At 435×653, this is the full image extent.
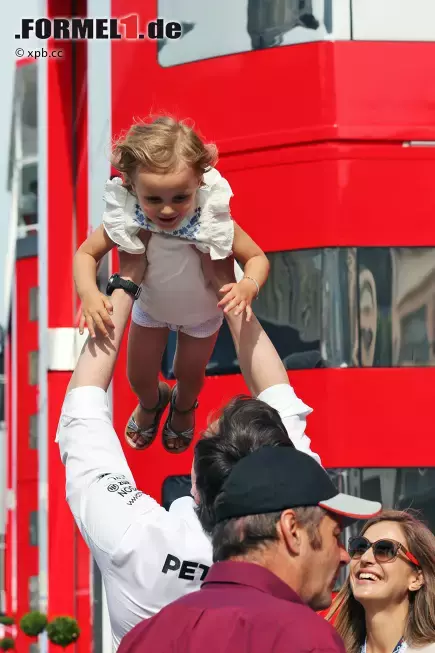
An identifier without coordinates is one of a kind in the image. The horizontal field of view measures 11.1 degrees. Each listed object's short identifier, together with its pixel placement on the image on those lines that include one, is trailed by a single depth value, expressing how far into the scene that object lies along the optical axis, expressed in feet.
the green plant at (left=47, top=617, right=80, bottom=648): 99.89
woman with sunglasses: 30.83
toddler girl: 27.33
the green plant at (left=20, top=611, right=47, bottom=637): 105.12
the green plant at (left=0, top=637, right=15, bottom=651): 129.18
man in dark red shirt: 15.96
